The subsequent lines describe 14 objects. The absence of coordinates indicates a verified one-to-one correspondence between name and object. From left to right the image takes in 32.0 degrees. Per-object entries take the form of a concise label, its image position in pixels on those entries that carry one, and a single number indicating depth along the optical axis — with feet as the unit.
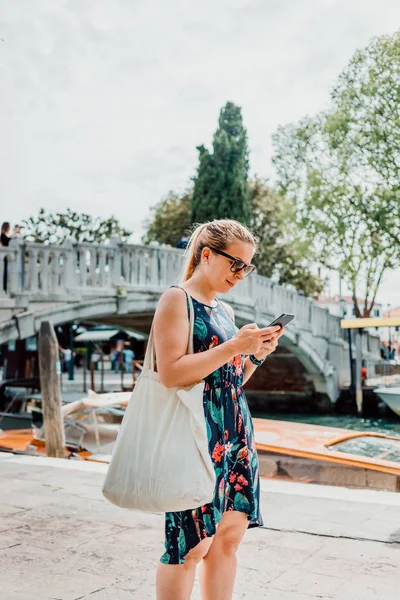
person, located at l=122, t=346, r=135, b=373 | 99.91
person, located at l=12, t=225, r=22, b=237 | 37.17
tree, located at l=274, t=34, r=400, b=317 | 67.82
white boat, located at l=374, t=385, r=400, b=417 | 29.99
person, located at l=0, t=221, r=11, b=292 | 36.25
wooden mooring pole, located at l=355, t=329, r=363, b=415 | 60.54
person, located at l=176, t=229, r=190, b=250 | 37.83
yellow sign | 46.03
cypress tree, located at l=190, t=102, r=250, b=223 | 91.04
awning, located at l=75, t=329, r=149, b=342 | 106.83
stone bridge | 36.36
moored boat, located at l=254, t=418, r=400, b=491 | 21.44
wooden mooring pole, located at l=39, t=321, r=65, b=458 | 26.04
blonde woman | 5.87
